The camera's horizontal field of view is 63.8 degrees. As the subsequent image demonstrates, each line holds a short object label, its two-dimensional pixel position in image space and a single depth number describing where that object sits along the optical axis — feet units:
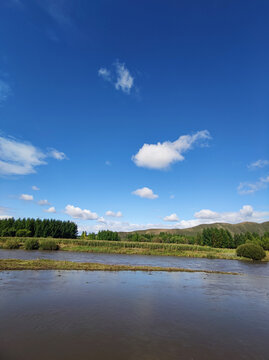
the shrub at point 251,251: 197.06
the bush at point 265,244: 306.33
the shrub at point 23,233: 335.63
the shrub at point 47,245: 198.35
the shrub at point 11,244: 196.08
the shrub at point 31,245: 192.13
